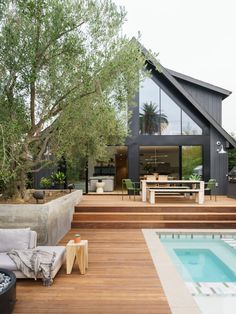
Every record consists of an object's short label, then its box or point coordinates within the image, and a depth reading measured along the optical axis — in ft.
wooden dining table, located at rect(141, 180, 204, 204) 32.12
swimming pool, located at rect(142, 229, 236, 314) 12.03
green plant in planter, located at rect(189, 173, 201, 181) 35.23
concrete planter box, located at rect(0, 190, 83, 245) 19.13
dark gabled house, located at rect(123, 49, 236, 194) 43.01
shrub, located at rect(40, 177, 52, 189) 36.06
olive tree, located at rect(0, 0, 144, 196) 18.12
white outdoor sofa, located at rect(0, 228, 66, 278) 15.15
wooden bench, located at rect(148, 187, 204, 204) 31.13
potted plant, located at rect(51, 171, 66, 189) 39.86
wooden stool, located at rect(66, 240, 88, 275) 14.97
